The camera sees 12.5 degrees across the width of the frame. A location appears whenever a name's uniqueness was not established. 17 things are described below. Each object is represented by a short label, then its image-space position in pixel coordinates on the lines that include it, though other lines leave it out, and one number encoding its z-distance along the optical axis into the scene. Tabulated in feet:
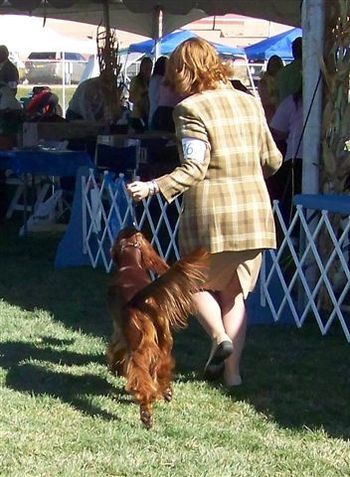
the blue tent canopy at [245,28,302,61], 115.37
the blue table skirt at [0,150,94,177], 46.84
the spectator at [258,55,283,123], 49.08
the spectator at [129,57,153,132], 67.47
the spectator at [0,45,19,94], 71.17
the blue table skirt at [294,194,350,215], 29.41
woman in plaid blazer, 22.89
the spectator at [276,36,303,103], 42.95
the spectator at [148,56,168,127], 60.87
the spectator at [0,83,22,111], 62.28
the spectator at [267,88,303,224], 37.80
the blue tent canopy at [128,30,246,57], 107.36
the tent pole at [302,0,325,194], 32.28
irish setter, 21.63
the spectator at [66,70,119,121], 68.57
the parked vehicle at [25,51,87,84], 181.86
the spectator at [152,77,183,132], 55.41
